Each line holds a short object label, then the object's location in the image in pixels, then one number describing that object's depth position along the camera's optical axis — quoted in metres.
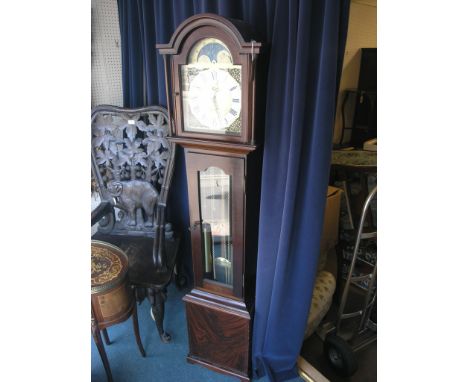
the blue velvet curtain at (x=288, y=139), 1.19
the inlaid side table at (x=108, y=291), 1.36
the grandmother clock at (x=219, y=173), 1.19
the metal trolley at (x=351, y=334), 1.60
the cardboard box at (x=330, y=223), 2.12
